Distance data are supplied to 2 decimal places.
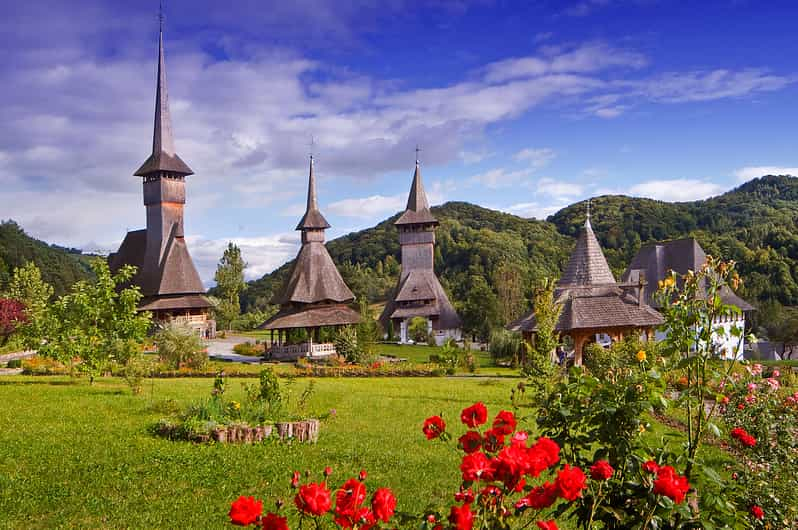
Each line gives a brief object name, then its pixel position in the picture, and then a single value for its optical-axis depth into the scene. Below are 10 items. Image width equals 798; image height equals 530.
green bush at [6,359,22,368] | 22.67
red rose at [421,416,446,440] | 2.99
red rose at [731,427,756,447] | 4.84
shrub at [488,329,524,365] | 25.69
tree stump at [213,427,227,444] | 8.33
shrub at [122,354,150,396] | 13.10
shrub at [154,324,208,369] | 21.23
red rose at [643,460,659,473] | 2.99
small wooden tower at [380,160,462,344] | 38.38
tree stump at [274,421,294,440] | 8.66
